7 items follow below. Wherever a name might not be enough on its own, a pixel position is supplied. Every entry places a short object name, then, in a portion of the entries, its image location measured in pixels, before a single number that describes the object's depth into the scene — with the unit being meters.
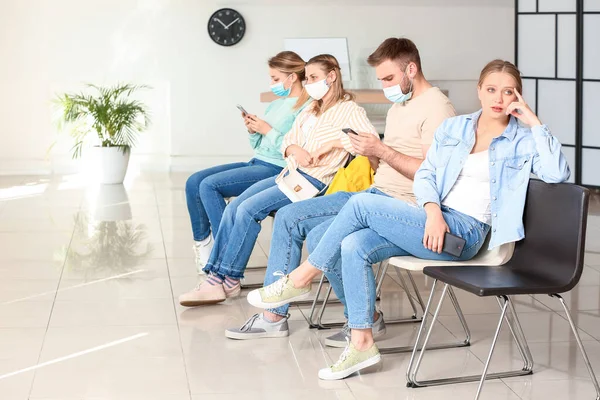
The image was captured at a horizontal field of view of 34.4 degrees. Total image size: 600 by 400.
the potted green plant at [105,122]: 7.95
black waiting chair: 2.90
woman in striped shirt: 4.04
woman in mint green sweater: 4.50
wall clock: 8.62
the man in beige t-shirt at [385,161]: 3.55
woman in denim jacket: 3.14
